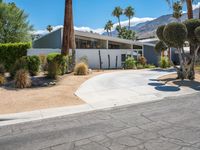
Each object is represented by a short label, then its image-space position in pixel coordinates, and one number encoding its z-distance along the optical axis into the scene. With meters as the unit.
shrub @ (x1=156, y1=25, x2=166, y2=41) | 10.87
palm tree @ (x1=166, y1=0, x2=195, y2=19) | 13.53
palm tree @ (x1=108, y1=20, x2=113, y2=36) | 50.28
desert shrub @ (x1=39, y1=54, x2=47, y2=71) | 12.10
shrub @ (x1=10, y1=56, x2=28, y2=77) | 10.80
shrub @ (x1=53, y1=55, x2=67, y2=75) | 11.79
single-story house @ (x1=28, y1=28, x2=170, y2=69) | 17.92
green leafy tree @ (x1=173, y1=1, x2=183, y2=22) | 27.73
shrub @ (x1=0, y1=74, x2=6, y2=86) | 9.34
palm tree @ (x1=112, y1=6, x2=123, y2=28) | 45.18
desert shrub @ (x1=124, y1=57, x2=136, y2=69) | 17.53
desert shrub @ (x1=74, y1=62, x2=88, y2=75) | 11.90
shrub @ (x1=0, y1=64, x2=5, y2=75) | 10.84
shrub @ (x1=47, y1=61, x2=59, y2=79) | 10.67
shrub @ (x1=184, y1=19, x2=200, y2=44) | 10.14
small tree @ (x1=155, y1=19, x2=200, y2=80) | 9.66
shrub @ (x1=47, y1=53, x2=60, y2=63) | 11.71
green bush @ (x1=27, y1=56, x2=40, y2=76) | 11.36
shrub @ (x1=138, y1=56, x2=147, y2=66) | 18.98
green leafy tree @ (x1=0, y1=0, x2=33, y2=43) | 21.08
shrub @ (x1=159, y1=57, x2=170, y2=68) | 18.02
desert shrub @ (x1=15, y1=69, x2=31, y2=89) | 8.78
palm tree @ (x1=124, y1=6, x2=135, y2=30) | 44.17
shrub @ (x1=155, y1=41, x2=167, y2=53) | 11.77
